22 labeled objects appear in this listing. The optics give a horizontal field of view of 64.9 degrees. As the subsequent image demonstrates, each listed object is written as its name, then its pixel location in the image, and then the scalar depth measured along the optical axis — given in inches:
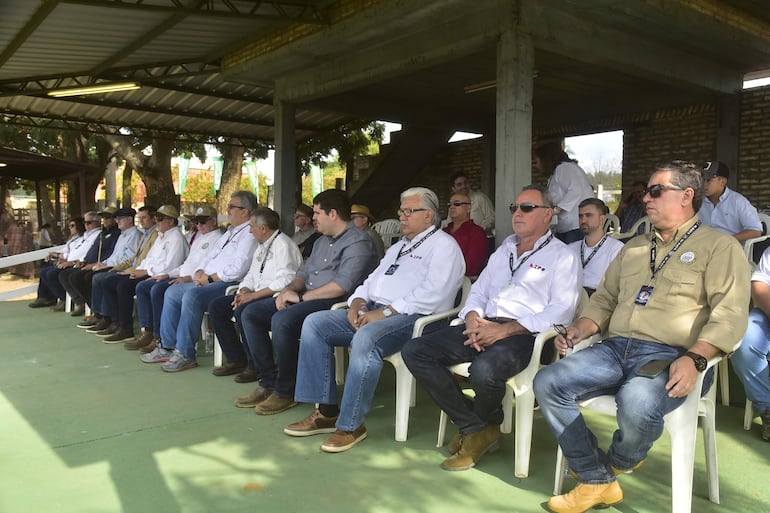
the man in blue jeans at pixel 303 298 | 147.3
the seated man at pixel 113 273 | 243.9
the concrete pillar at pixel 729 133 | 307.7
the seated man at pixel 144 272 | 230.5
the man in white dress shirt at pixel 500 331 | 112.2
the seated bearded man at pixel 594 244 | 150.8
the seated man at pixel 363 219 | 225.0
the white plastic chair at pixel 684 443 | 89.4
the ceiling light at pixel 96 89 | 335.0
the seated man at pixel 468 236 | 172.9
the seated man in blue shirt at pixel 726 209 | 168.2
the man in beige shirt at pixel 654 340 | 89.5
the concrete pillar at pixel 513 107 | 191.6
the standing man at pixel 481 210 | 238.2
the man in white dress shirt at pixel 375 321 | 125.0
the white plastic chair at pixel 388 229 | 291.9
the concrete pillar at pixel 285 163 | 326.6
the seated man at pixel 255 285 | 173.9
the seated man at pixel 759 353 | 119.0
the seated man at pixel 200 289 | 187.0
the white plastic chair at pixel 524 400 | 109.3
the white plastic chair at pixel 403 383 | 127.6
